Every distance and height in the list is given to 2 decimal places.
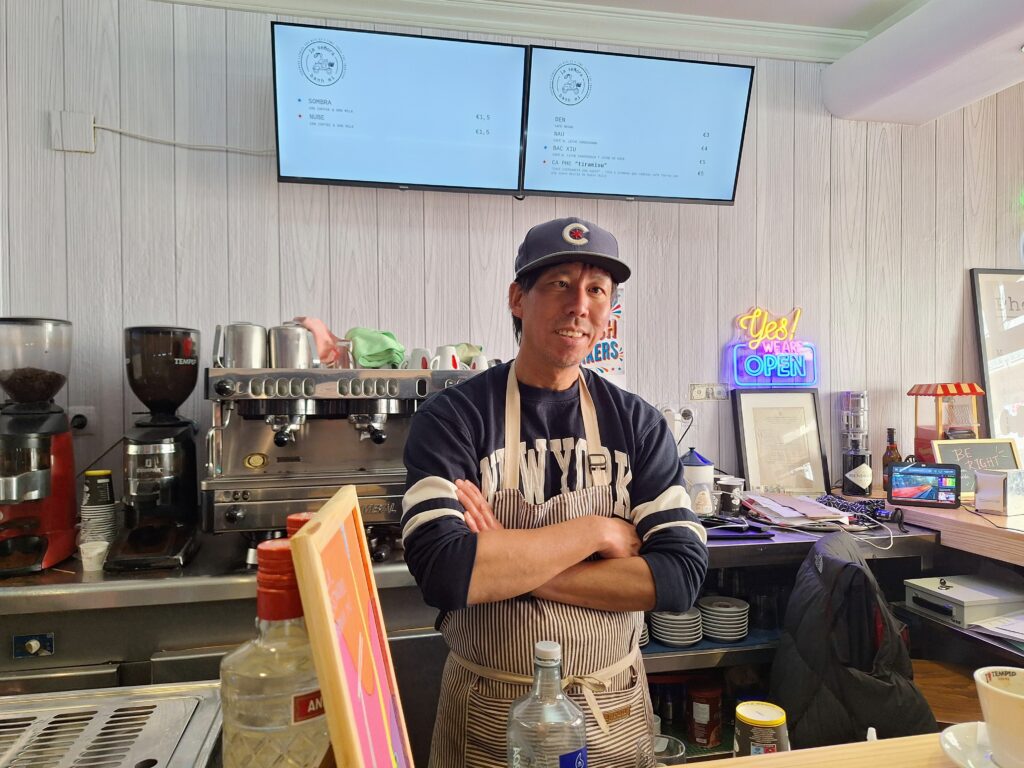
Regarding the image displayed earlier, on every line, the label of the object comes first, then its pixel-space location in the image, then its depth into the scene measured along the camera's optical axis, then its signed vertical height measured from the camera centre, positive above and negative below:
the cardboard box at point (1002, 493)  2.39 -0.41
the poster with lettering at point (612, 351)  2.95 +0.15
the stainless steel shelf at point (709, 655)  2.35 -0.99
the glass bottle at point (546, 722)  0.87 -0.45
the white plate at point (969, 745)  0.77 -0.45
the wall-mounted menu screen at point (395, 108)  2.52 +1.11
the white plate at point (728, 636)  2.44 -0.94
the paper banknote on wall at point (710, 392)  3.06 -0.04
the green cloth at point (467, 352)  2.52 +0.13
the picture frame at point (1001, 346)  3.28 +0.18
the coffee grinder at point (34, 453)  1.92 -0.19
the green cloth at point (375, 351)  2.35 +0.13
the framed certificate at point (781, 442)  3.02 -0.27
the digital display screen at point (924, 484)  2.58 -0.41
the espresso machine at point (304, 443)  2.01 -0.19
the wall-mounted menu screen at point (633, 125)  2.75 +1.12
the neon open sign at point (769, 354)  3.06 +0.14
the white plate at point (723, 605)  2.45 -0.84
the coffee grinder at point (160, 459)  2.02 -0.23
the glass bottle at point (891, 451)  3.04 -0.32
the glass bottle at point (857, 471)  2.92 -0.40
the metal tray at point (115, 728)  0.80 -0.45
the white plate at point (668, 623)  2.40 -0.88
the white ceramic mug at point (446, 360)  2.37 +0.10
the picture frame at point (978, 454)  2.87 -0.31
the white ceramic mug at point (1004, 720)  0.69 -0.36
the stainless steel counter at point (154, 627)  1.85 -0.71
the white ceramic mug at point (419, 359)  2.42 +0.10
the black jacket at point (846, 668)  1.87 -0.85
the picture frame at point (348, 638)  0.42 -0.19
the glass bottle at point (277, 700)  0.52 -0.25
